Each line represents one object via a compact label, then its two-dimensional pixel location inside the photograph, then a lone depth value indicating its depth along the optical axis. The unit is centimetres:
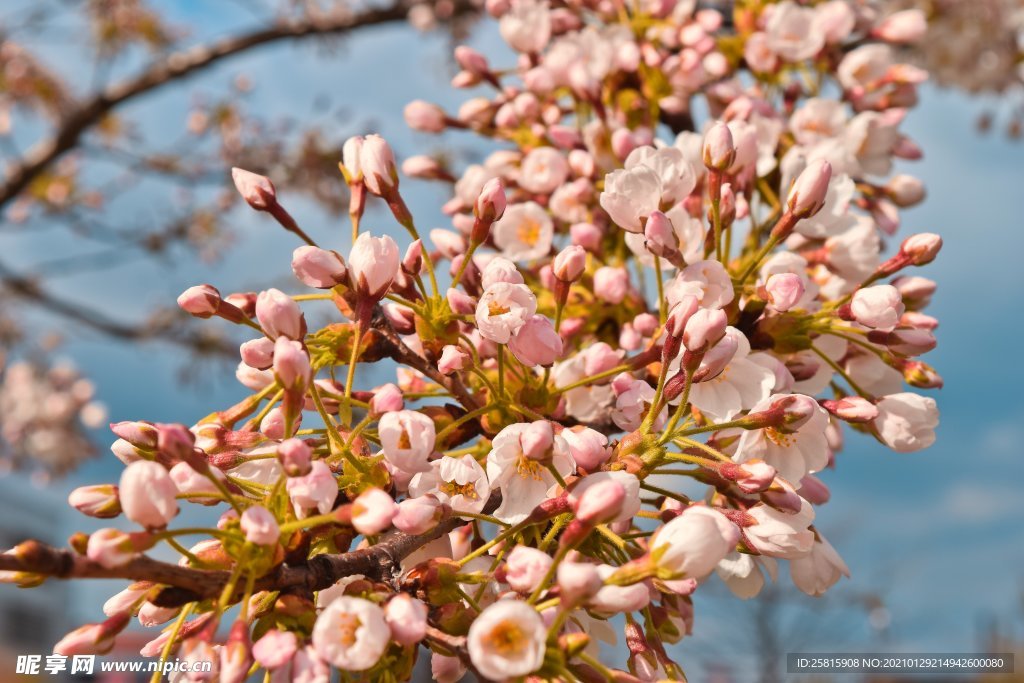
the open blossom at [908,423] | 53
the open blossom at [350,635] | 44
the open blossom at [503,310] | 48
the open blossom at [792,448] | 51
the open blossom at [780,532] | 49
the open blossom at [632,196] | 53
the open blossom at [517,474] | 48
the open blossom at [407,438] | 46
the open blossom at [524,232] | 61
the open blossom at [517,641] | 43
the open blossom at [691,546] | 45
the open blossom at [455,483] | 48
